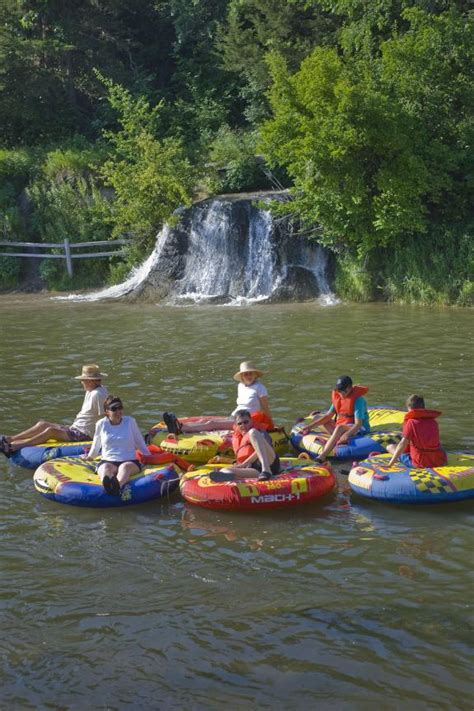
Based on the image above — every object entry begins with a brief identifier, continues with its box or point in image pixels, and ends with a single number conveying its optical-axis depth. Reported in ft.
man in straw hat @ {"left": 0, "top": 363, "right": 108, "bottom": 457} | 41.73
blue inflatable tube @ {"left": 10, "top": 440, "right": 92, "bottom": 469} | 40.40
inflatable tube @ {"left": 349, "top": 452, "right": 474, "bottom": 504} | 34.04
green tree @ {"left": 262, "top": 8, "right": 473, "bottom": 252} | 82.53
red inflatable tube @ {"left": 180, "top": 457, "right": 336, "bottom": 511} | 34.42
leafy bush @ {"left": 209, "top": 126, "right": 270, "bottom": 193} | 101.65
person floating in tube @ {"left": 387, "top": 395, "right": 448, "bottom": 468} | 35.63
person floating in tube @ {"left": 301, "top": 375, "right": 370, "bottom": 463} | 40.57
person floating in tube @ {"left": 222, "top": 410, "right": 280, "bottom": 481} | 36.01
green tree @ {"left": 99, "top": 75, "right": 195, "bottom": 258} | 101.30
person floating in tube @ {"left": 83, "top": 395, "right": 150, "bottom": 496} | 36.50
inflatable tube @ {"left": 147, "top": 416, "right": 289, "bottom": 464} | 40.22
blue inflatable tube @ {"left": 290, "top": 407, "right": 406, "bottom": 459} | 39.99
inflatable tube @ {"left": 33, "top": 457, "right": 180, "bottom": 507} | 35.47
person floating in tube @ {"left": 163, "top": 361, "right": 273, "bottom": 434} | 41.50
